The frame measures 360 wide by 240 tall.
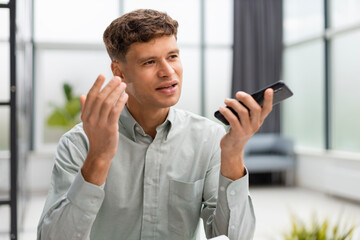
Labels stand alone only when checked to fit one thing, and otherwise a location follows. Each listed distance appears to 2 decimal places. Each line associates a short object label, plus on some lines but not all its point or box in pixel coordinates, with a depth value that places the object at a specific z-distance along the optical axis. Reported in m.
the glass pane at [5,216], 2.94
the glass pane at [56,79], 7.02
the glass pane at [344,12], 5.93
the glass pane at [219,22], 7.53
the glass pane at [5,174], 3.00
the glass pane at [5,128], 2.99
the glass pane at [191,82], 7.50
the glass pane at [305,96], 6.86
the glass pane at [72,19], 6.93
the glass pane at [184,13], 7.36
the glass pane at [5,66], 2.97
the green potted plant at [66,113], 6.64
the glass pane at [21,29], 3.87
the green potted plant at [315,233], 0.84
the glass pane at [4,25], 2.90
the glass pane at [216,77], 7.61
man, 1.20
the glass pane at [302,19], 6.84
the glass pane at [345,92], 6.02
